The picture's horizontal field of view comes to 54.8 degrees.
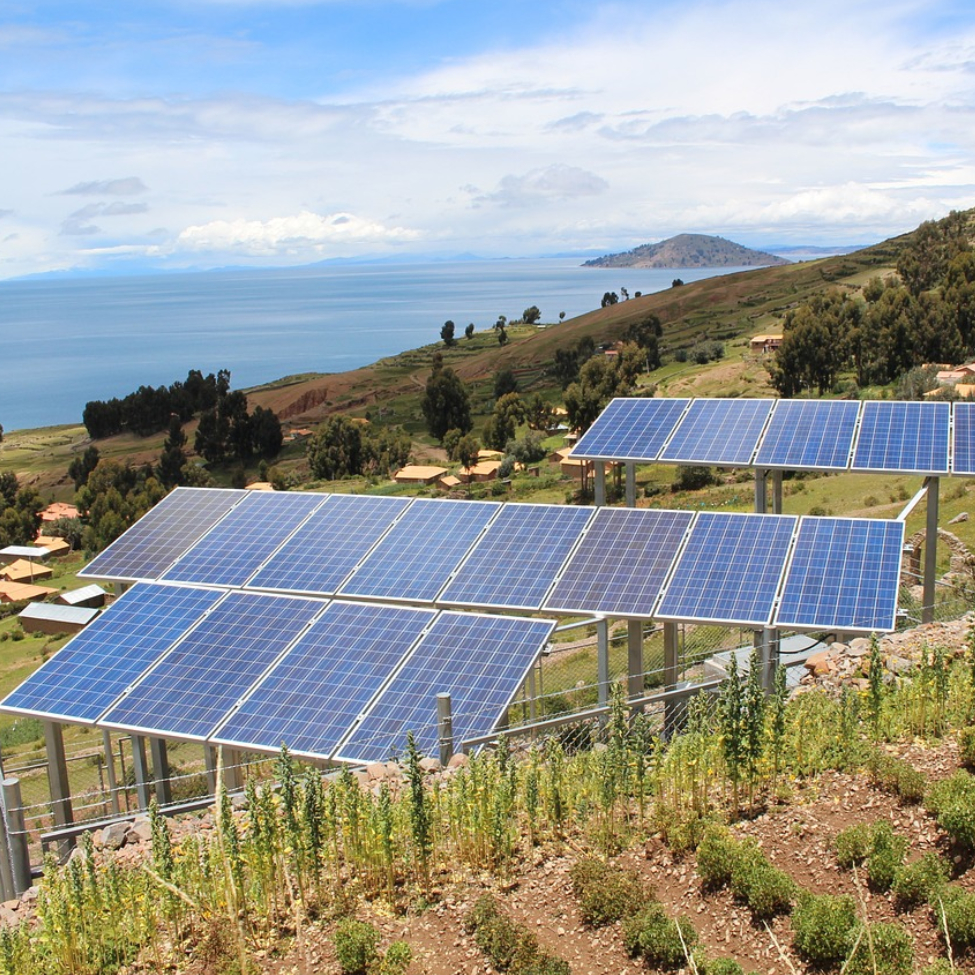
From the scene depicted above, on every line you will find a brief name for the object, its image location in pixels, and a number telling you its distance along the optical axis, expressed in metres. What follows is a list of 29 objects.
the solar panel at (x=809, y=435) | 19.27
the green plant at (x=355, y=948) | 7.79
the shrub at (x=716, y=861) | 8.30
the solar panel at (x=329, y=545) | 17.31
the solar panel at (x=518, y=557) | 15.92
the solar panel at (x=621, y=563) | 15.20
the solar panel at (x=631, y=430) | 20.75
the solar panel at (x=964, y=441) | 17.95
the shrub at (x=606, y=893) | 8.09
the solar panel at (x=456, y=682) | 12.30
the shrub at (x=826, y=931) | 7.17
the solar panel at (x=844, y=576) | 13.98
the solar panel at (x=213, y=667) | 13.56
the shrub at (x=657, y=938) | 7.48
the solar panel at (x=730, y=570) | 14.53
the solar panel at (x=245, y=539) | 18.14
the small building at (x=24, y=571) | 72.62
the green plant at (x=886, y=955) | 6.94
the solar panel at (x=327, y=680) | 12.74
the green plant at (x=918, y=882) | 7.64
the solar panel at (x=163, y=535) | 19.09
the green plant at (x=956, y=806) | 8.02
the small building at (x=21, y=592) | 64.31
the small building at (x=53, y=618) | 47.93
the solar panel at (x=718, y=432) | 20.14
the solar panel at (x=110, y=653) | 14.32
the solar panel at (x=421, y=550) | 16.58
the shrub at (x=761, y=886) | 7.84
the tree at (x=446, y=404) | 112.12
